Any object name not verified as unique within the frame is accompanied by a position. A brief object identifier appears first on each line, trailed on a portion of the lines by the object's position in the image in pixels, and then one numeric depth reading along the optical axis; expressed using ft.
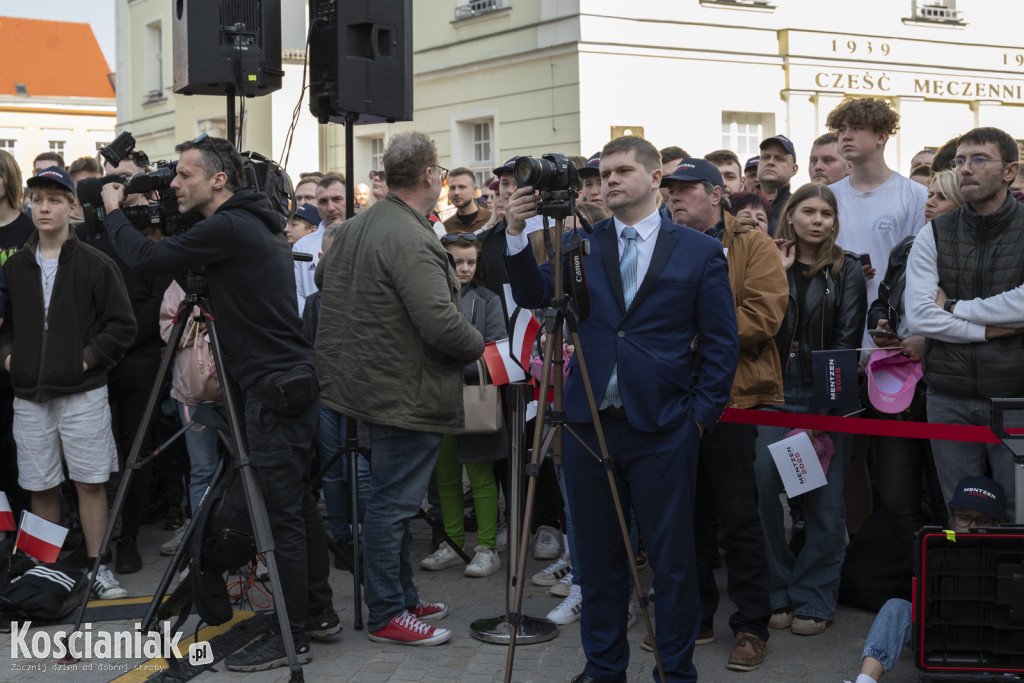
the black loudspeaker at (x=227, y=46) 21.68
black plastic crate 13.64
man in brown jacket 16.07
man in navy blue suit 14.07
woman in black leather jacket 17.26
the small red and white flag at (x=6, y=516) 19.63
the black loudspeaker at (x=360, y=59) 21.25
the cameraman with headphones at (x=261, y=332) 15.78
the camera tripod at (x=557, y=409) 13.30
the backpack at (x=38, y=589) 17.95
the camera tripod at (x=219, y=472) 15.24
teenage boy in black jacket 19.70
